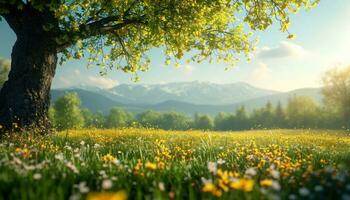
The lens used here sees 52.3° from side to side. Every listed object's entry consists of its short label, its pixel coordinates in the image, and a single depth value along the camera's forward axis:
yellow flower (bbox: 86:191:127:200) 2.42
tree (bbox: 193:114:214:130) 161.46
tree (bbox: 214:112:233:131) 143.50
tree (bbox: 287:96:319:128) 97.69
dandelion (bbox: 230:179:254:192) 3.36
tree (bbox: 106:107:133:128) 145.00
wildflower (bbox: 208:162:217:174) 4.62
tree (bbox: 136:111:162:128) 179.32
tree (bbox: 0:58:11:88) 82.64
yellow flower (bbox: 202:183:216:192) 3.51
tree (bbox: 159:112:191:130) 183.00
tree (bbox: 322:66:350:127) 76.00
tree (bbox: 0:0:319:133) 15.69
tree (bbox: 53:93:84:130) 96.02
